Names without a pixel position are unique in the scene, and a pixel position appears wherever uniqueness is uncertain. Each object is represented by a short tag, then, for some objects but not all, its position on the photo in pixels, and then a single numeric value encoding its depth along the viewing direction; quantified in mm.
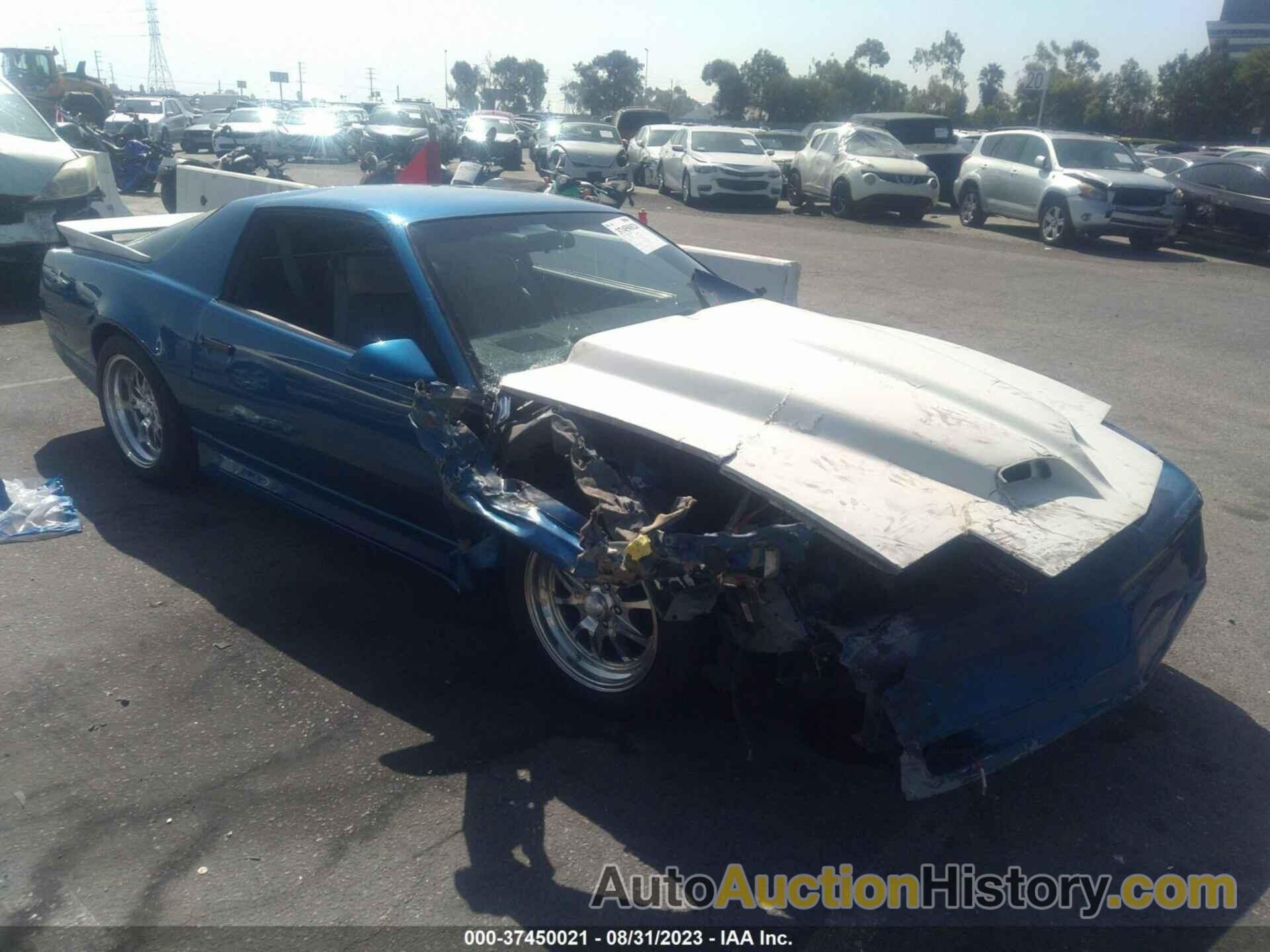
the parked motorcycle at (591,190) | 8664
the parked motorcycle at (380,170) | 9781
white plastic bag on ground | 4609
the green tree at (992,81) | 80188
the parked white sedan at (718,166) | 19953
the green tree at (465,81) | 102331
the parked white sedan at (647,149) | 23266
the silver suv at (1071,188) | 15062
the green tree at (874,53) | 83562
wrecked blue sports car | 2650
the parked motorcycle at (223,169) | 12578
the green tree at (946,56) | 95188
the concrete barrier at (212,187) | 8945
